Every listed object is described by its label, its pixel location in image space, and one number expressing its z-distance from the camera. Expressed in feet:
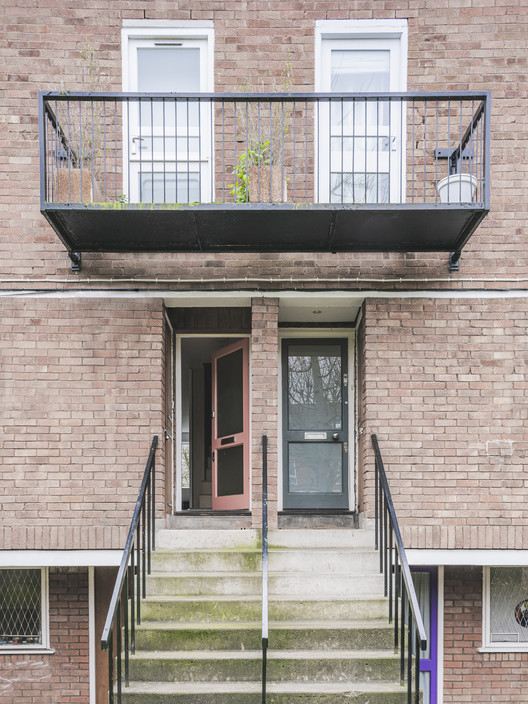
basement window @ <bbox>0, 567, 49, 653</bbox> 22.39
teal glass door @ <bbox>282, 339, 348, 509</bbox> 23.89
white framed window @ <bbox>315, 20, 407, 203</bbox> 21.30
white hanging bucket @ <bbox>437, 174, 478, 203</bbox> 18.99
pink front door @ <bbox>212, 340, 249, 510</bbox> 24.43
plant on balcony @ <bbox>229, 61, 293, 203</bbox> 19.39
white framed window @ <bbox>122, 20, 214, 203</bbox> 21.34
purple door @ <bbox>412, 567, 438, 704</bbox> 22.47
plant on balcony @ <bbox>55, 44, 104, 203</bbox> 20.41
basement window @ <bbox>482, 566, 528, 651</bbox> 22.58
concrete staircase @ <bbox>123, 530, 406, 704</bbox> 15.88
